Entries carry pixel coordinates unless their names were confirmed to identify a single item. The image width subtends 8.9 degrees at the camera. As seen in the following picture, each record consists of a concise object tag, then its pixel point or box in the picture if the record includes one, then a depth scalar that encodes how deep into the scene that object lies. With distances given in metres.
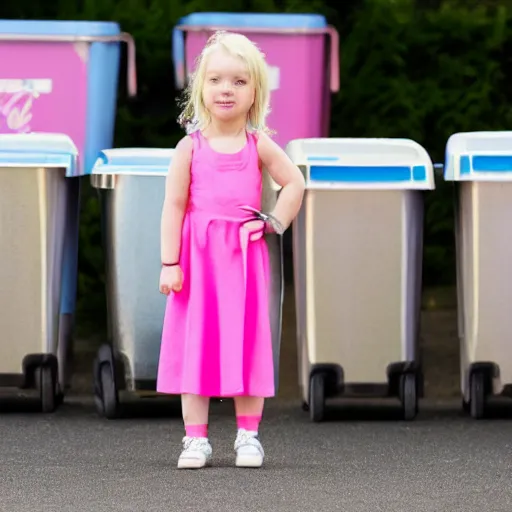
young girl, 9.77
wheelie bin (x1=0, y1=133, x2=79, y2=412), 11.67
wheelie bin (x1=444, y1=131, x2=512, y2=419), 11.50
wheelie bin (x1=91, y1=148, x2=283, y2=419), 11.61
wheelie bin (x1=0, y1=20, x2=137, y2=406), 13.27
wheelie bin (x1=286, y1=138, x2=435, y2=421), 11.48
